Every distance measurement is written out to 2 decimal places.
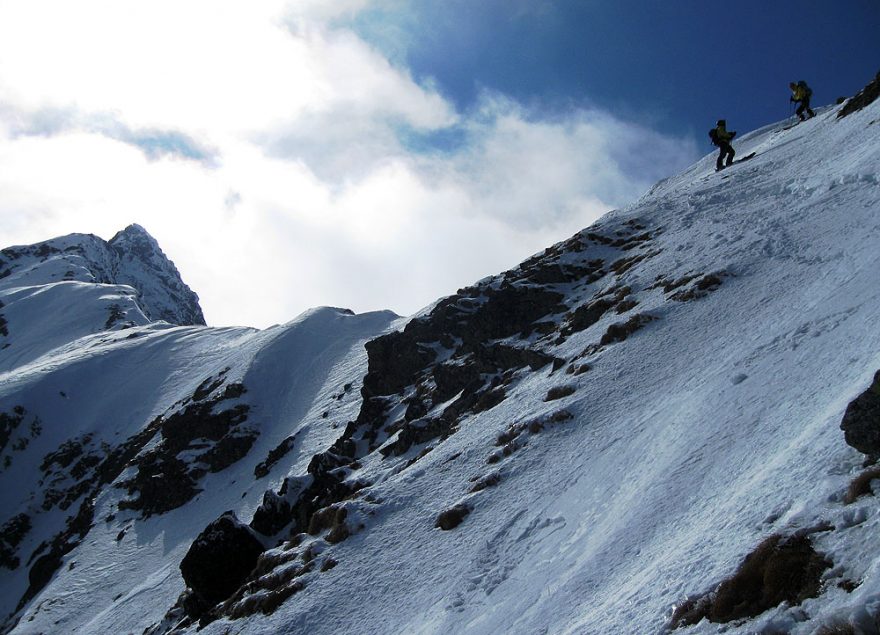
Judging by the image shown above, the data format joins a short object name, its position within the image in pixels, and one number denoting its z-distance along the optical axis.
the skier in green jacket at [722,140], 46.09
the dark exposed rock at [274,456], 50.81
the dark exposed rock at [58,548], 53.44
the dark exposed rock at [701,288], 26.02
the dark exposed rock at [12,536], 62.00
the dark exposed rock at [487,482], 21.34
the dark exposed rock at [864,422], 9.55
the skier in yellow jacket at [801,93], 49.97
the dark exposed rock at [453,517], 20.31
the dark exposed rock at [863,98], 39.66
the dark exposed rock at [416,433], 32.19
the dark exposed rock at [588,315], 31.84
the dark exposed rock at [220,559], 28.11
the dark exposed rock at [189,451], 56.53
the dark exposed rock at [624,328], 26.33
